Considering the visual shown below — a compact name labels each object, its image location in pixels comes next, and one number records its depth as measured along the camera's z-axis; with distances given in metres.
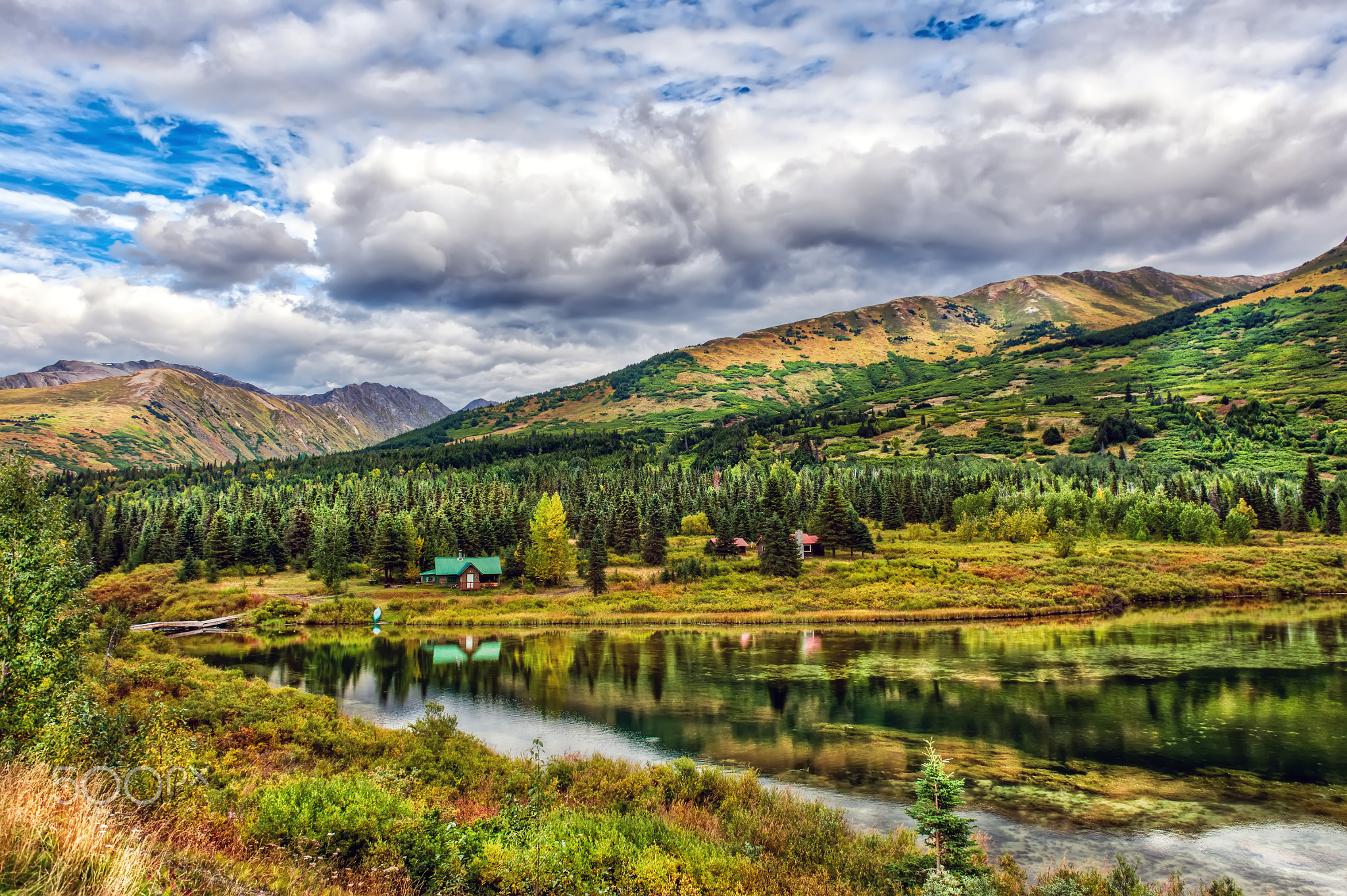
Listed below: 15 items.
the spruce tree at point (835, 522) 89.25
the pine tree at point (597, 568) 75.50
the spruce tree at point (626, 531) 99.62
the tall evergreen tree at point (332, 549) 80.25
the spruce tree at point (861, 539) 88.94
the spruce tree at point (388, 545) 85.12
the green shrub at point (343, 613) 70.62
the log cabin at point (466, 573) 83.50
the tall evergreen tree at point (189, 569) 85.75
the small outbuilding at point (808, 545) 93.75
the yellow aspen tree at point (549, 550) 81.75
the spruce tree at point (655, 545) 90.31
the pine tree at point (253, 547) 95.06
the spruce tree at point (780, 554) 78.38
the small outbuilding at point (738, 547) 94.44
